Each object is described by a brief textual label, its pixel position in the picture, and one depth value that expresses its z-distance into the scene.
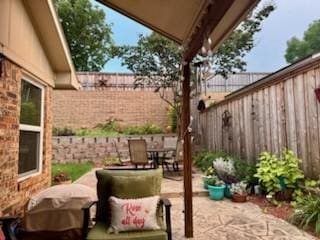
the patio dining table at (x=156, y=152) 6.29
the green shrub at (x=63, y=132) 8.97
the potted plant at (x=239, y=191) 4.18
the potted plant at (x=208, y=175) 4.78
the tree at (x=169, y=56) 7.86
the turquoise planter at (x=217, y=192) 4.39
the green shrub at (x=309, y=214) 2.96
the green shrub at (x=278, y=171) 3.86
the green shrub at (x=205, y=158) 6.21
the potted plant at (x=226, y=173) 4.50
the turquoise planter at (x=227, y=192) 4.43
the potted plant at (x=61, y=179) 4.94
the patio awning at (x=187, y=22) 2.12
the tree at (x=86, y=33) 14.64
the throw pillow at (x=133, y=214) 2.33
